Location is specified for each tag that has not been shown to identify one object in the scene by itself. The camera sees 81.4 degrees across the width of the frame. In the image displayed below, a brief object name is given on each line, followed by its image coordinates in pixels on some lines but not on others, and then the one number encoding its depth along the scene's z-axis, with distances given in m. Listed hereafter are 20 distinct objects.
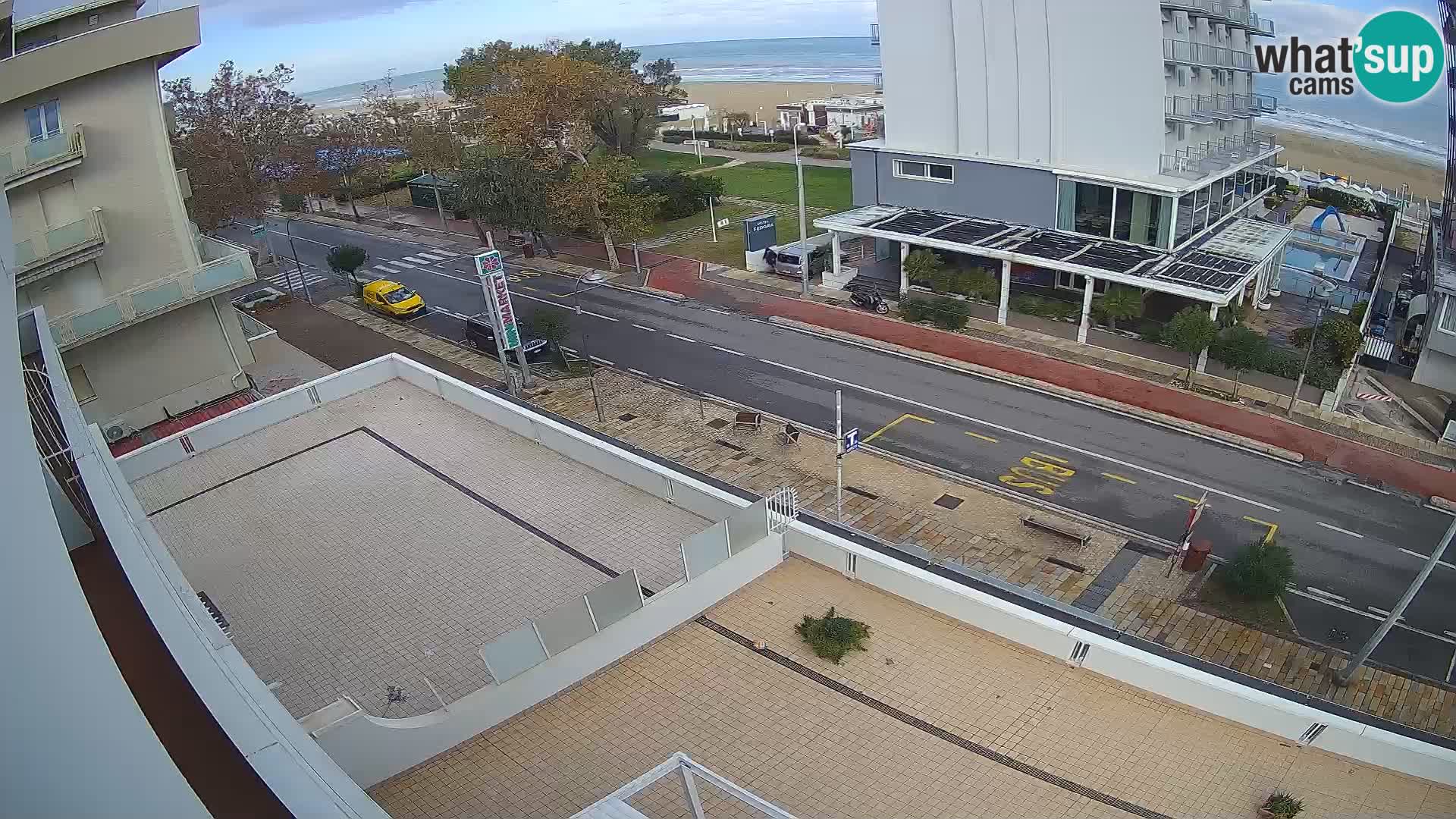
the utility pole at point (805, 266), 36.19
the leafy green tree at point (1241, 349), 25.98
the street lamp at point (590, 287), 27.97
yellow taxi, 38.00
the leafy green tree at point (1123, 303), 28.55
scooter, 34.34
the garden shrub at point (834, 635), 11.36
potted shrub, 8.98
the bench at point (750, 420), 25.66
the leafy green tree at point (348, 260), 41.69
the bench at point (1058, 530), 19.94
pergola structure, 27.86
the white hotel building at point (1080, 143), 29.67
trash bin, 18.67
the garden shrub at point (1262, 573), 17.45
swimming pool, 34.97
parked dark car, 32.03
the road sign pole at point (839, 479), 20.41
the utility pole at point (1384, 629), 13.28
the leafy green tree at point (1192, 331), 26.14
